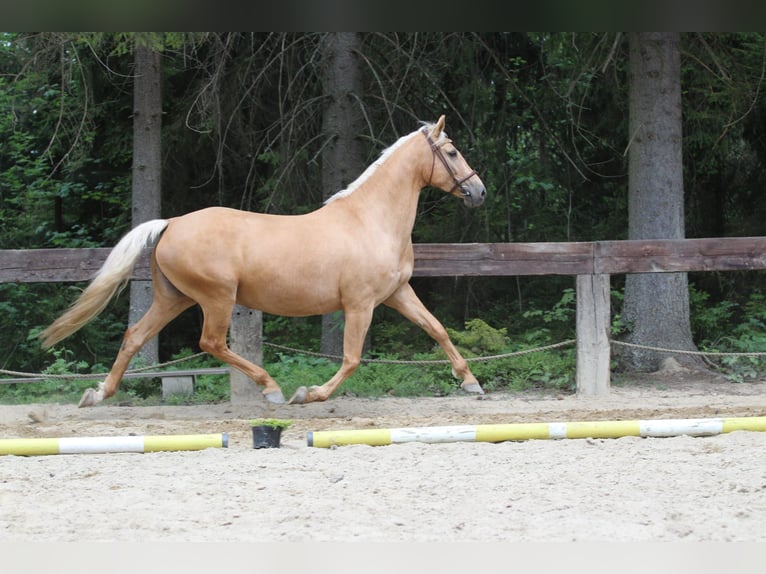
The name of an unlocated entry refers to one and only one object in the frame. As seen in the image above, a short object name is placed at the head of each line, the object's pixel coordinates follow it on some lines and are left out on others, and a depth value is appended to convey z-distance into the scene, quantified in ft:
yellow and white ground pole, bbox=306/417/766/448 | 33.09
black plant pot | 33.99
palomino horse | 43.91
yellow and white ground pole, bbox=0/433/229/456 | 31.71
